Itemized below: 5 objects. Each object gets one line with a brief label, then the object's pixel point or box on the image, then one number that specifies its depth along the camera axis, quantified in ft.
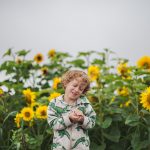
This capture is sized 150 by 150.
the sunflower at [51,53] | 24.30
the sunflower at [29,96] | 17.16
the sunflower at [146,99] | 13.89
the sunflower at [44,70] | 23.06
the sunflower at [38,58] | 23.45
